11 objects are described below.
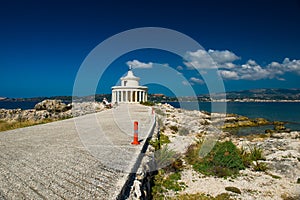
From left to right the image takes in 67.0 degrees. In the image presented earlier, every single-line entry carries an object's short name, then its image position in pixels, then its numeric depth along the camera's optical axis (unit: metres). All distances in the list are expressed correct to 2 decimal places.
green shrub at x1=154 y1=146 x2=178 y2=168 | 9.00
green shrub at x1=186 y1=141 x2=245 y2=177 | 9.62
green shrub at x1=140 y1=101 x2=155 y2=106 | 36.36
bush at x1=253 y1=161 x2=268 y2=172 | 10.27
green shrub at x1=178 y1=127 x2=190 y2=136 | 19.54
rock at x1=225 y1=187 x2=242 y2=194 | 7.84
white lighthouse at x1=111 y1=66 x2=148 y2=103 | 40.16
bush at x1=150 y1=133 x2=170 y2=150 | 9.55
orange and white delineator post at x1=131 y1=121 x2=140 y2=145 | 8.32
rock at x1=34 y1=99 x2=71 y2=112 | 22.39
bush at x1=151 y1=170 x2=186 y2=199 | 7.25
